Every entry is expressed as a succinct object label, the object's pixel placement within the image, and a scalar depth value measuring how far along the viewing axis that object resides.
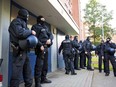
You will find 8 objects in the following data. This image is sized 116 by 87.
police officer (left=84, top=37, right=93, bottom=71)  6.73
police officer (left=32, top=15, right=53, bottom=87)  3.21
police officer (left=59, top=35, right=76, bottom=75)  5.46
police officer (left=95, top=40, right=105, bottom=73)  5.80
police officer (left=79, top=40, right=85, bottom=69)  6.82
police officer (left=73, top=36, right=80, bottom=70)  6.47
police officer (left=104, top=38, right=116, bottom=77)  5.29
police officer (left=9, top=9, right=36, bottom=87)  2.45
